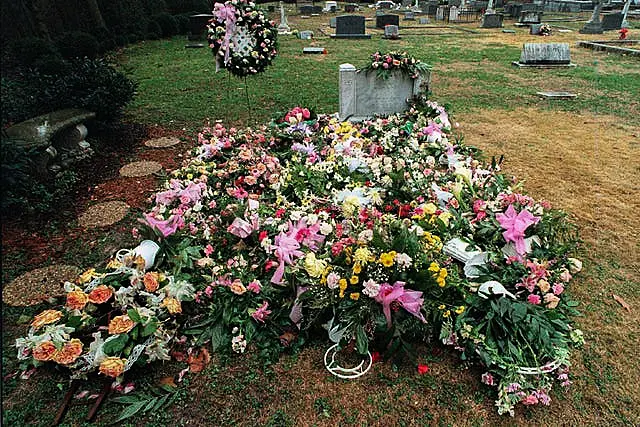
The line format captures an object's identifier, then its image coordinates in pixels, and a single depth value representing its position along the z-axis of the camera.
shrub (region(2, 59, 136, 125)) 5.79
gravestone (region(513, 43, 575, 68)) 11.41
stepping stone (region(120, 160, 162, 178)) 5.57
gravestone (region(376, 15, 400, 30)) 19.36
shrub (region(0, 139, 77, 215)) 4.03
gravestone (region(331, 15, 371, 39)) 16.97
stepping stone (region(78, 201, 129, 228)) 4.48
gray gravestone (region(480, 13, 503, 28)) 20.38
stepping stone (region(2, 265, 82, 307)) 3.42
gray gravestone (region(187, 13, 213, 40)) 16.55
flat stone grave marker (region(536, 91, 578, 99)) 8.61
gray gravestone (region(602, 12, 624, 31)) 18.62
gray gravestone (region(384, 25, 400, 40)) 17.06
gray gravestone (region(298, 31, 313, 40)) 16.91
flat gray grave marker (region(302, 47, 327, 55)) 13.91
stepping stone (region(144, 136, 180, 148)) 6.52
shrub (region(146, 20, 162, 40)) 16.88
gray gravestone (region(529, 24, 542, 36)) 17.70
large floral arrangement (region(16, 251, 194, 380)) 2.57
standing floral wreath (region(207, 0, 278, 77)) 5.94
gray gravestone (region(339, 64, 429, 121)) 6.39
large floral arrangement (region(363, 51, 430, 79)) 6.22
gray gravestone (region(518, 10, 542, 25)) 20.14
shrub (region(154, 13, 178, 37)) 17.50
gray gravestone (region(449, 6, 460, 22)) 23.39
